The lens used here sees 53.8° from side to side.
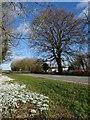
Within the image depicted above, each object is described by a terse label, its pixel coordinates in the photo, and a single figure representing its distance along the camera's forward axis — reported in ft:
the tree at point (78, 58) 46.71
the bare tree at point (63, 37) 43.07
